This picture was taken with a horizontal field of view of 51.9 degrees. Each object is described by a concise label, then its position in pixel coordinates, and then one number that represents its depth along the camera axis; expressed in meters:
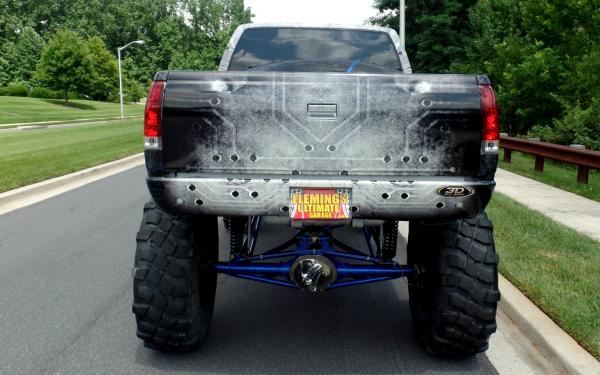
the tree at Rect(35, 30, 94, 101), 66.12
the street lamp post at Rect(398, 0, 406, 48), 23.34
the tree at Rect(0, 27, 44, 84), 80.56
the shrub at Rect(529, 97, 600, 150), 14.71
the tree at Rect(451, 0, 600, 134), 16.56
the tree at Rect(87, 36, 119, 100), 81.50
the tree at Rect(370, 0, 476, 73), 39.31
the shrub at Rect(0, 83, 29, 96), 71.19
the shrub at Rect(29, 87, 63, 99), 72.31
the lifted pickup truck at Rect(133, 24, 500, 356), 3.36
